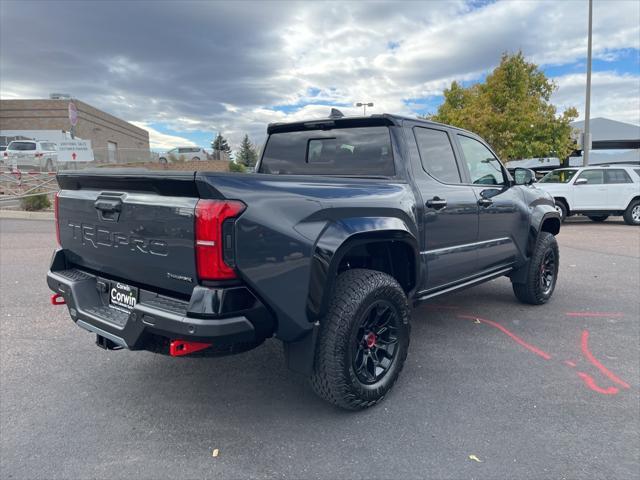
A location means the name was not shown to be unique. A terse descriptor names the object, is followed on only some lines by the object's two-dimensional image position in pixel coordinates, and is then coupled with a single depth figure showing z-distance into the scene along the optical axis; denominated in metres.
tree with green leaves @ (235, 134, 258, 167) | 56.81
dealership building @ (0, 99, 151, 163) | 43.53
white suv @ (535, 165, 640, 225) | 13.68
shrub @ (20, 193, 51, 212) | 14.80
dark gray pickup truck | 2.31
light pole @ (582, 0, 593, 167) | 16.00
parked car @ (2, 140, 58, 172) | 23.72
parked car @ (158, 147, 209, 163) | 39.56
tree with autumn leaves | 17.92
